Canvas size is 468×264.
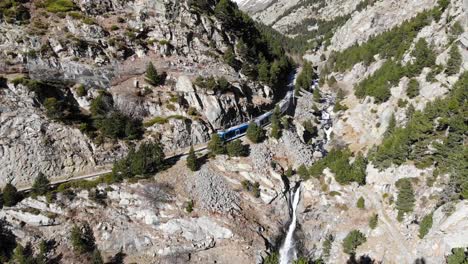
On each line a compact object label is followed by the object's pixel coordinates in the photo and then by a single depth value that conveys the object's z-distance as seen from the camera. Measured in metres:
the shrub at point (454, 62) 64.88
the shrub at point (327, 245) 56.50
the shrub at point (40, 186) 51.31
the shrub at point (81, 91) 63.91
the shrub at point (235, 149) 64.88
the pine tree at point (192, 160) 60.09
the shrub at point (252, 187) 61.04
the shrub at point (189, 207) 55.91
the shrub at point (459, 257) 40.38
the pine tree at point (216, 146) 64.44
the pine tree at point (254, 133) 68.75
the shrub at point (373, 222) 56.09
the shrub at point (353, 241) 54.56
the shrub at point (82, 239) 48.31
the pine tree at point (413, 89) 70.06
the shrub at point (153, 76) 70.19
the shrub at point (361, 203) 59.41
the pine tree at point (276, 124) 71.31
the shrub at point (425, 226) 49.75
